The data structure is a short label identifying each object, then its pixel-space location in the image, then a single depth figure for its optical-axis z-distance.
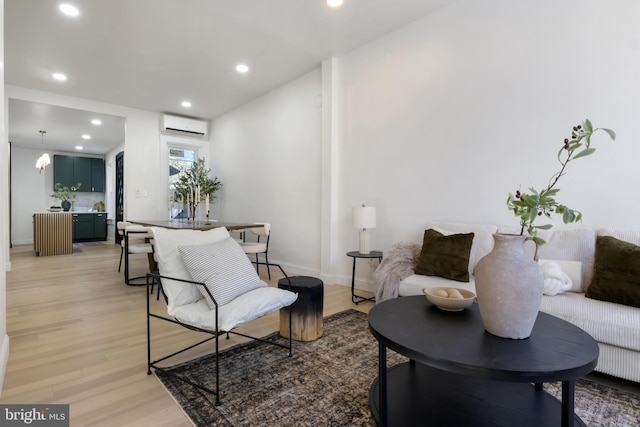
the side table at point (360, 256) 3.33
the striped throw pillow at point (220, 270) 1.96
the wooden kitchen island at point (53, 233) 6.52
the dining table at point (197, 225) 3.68
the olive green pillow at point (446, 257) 2.54
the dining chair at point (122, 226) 4.47
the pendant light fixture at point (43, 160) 6.93
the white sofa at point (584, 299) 1.71
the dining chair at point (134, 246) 3.89
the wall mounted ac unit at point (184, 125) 6.23
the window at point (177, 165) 6.60
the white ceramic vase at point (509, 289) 1.26
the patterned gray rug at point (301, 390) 1.52
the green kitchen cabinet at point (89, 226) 8.90
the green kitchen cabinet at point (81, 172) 8.89
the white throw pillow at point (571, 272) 2.15
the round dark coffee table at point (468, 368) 1.10
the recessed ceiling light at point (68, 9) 3.00
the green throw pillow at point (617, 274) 1.86
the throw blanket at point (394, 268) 2.73
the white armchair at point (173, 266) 2.01
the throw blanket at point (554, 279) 2.06
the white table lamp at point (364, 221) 3.39
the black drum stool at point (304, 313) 2.39
